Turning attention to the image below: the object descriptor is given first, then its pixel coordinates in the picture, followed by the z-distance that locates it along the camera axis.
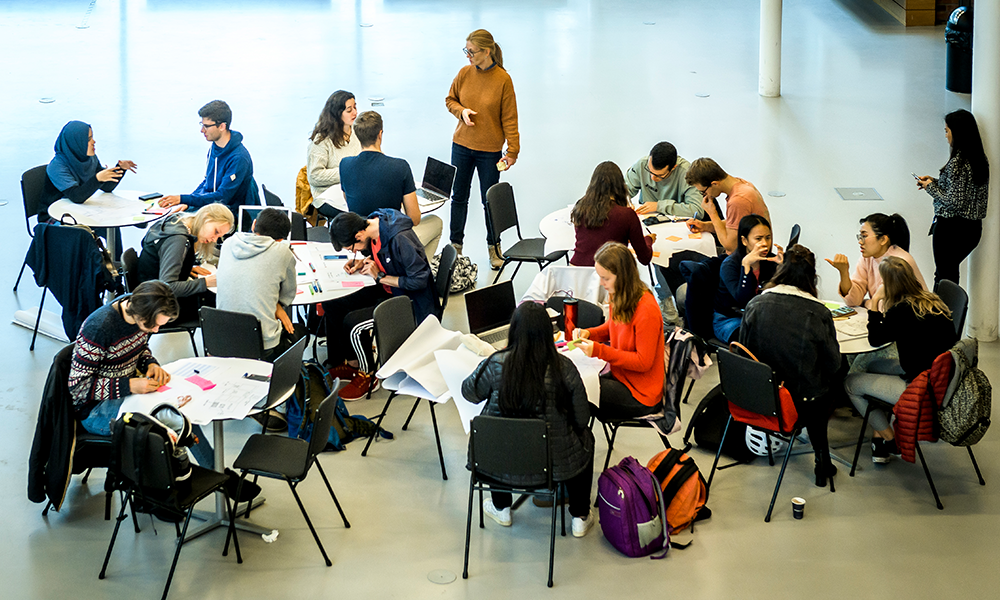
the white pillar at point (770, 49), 11.66
